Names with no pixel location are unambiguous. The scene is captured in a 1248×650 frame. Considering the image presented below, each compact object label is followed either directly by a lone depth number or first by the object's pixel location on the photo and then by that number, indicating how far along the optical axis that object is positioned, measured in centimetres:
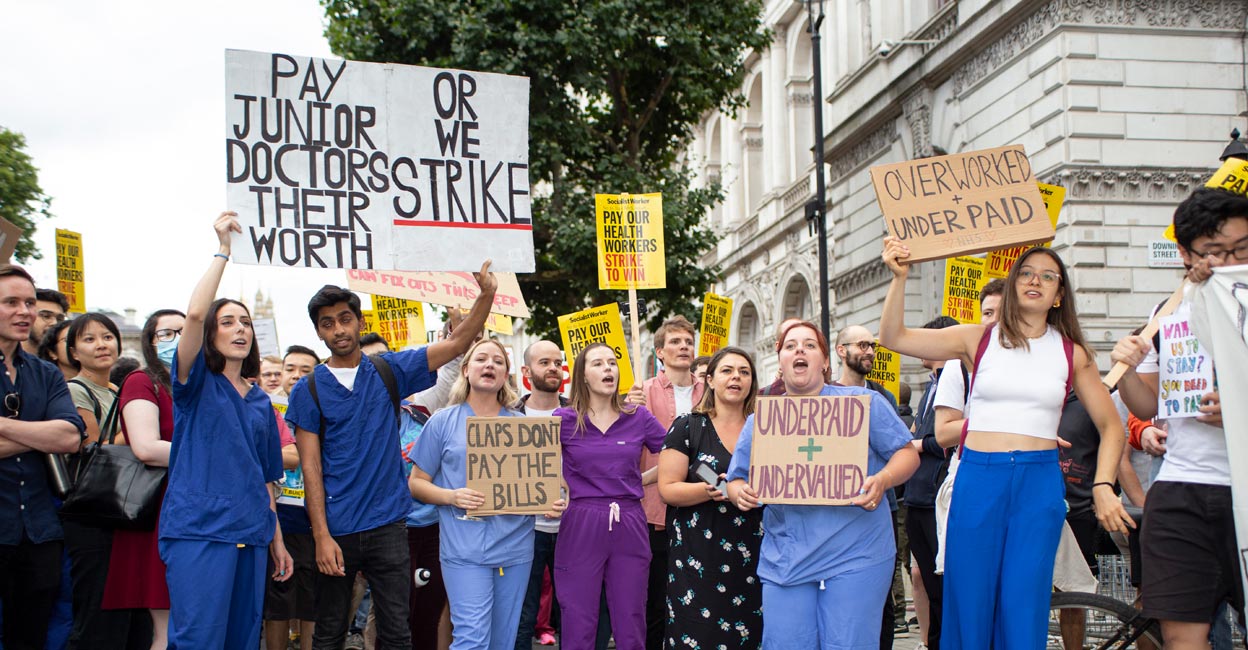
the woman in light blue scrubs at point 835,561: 472
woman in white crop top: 450
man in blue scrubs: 550
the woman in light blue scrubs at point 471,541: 550
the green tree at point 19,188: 3491
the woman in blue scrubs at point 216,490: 485
